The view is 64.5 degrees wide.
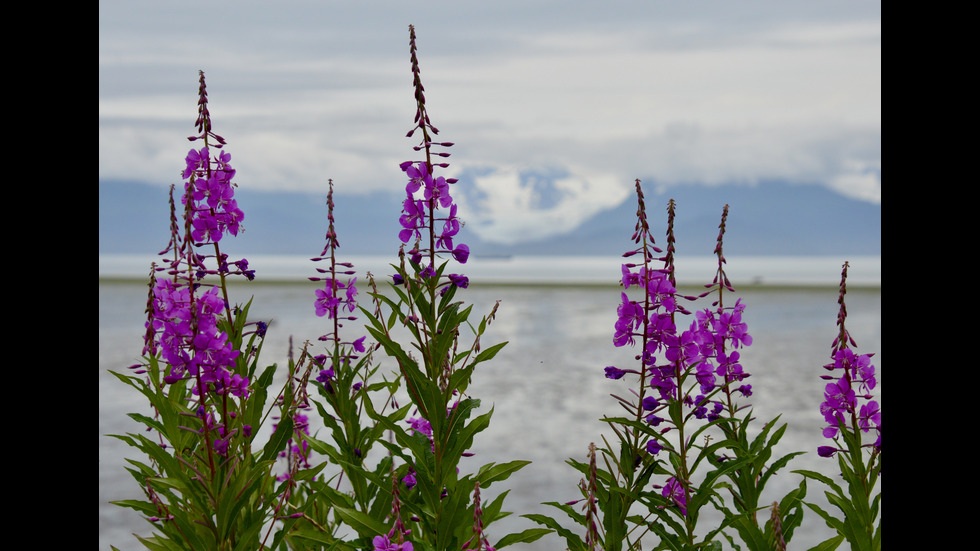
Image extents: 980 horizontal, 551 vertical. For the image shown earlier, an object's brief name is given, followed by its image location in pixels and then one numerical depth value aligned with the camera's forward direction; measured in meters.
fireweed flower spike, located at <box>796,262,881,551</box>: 3.25
